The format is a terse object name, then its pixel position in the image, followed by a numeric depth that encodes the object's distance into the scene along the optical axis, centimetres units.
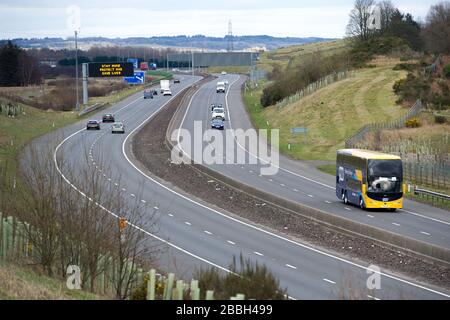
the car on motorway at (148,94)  13438
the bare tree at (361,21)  13450
